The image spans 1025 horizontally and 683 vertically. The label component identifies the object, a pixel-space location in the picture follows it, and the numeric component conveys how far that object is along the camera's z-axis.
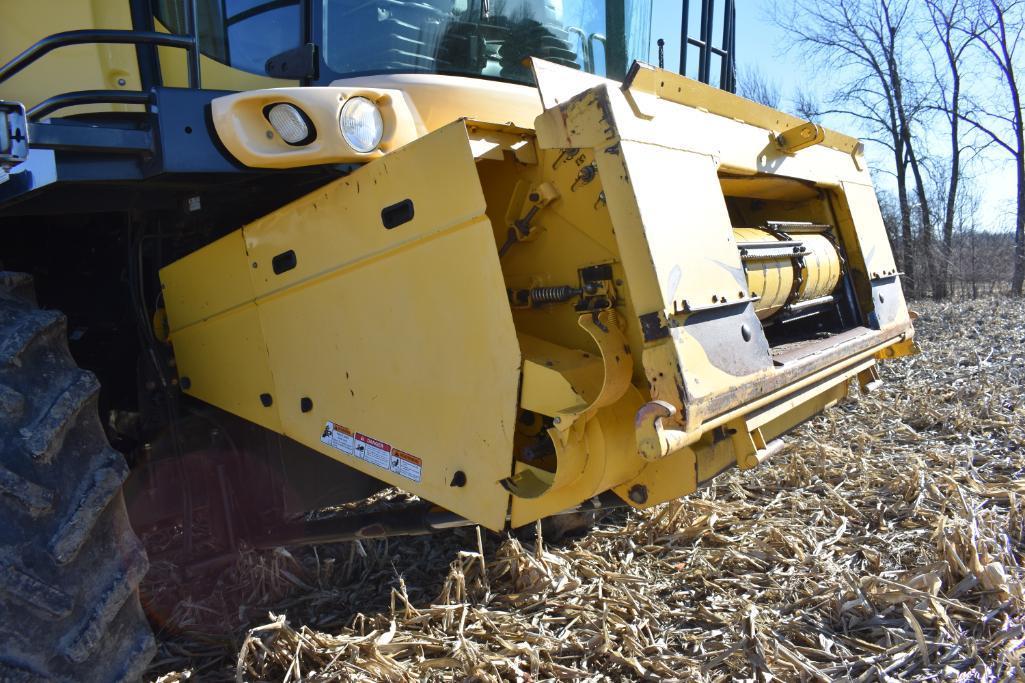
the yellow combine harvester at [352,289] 1.83
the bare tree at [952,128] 16.70
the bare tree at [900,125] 17.22
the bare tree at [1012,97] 16.20
